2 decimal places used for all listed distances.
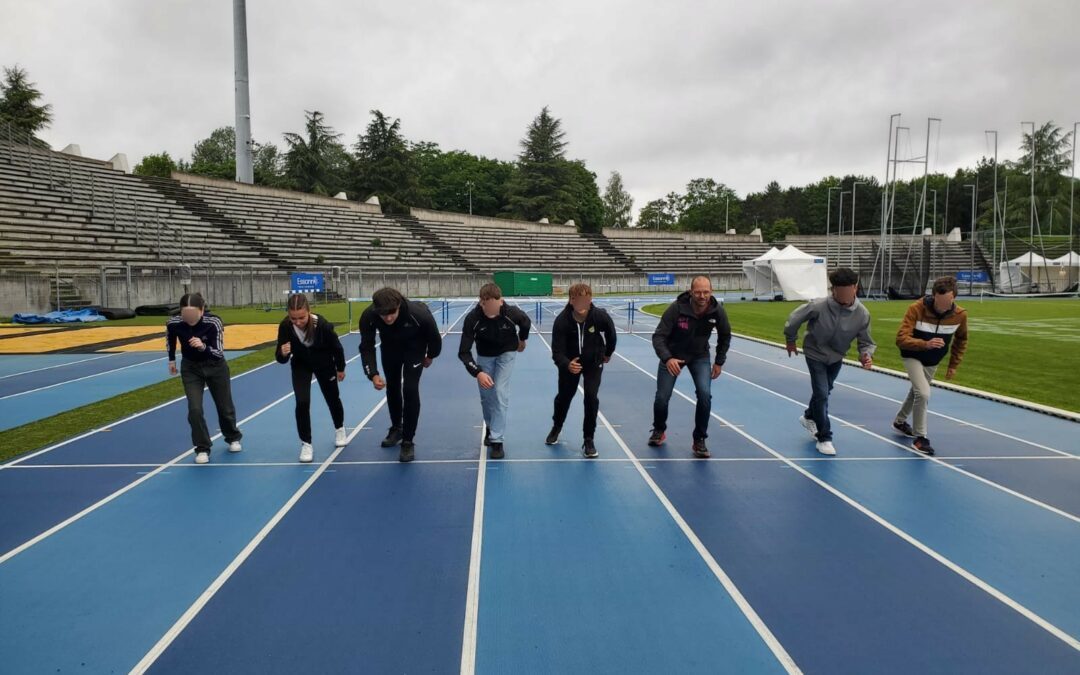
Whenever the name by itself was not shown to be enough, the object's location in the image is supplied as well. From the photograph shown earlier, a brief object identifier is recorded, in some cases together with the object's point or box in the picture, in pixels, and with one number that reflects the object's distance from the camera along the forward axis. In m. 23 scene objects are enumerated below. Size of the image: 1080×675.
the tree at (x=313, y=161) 73.44
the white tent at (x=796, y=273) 37.66
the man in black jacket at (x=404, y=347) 6.05
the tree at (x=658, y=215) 122.86
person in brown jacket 6.53
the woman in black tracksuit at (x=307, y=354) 6.14
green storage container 47.56
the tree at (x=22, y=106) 53.44
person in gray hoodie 6.45
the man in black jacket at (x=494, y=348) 6.19
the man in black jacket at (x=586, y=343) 6.33
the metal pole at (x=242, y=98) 48.06
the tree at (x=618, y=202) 120.31
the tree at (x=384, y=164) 73.69
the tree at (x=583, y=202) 79.72
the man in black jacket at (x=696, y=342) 6.36
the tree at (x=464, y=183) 89.44
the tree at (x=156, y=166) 79.07
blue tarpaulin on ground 22.45
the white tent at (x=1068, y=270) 46.01
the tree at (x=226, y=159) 83.56
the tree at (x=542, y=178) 78.31
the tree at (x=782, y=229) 90.39
